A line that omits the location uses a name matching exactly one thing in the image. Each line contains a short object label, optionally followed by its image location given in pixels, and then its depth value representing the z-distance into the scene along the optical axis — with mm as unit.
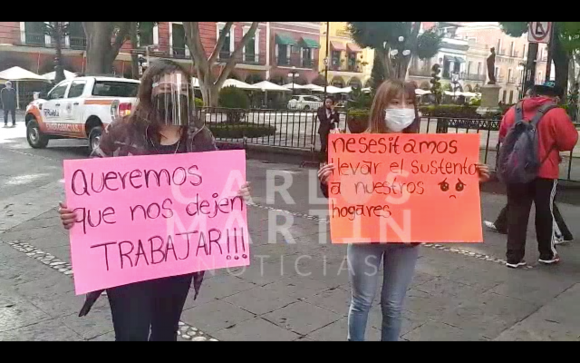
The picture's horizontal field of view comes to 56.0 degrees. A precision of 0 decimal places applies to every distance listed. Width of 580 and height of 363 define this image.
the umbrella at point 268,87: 43191
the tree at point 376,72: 42075
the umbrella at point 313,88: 49500
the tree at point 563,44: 15359
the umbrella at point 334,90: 49462
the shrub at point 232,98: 21531
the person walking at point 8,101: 19797
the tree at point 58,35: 31828
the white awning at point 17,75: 31125
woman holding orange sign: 2893
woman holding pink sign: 2482
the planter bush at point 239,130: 15016
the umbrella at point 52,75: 33906
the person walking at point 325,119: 12094
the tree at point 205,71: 19359
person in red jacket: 5129
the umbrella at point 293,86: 48156
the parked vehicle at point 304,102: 38906
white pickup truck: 11773
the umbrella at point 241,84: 40216
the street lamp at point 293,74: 50219
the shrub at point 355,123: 14156
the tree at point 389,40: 26562
